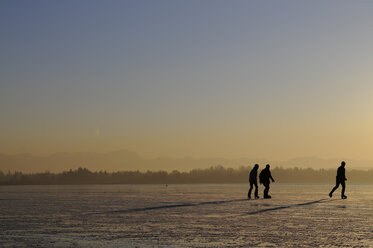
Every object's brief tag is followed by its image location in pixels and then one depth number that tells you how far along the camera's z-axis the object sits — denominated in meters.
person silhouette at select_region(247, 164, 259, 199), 30.19
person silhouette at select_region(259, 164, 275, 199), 29.56
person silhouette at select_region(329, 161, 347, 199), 30.22
